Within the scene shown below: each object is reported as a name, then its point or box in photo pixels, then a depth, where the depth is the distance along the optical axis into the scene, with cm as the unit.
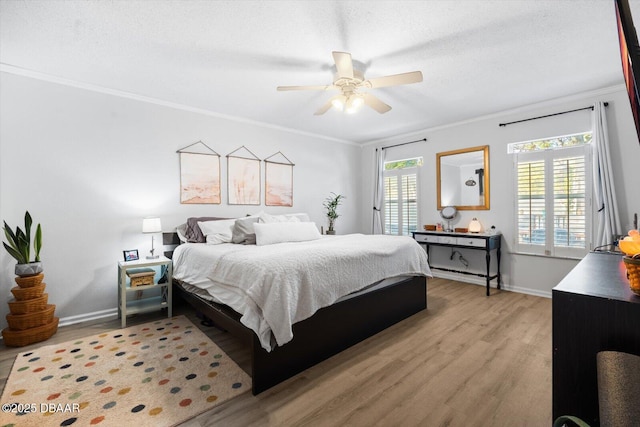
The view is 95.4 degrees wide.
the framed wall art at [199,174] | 397
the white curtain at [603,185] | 339
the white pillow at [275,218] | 393
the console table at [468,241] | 415
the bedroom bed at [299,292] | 199
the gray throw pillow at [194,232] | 363
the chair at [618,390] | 72
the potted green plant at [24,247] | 269
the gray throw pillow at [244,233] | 354
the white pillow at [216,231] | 354
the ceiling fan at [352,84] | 245
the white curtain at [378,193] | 593
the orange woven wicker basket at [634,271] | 104
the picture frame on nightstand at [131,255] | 333
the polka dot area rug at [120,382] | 176
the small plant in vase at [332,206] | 563
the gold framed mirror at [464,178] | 459
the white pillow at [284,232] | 339
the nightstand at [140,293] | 306
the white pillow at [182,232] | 372
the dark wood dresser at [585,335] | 102
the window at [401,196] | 546
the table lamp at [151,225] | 334
